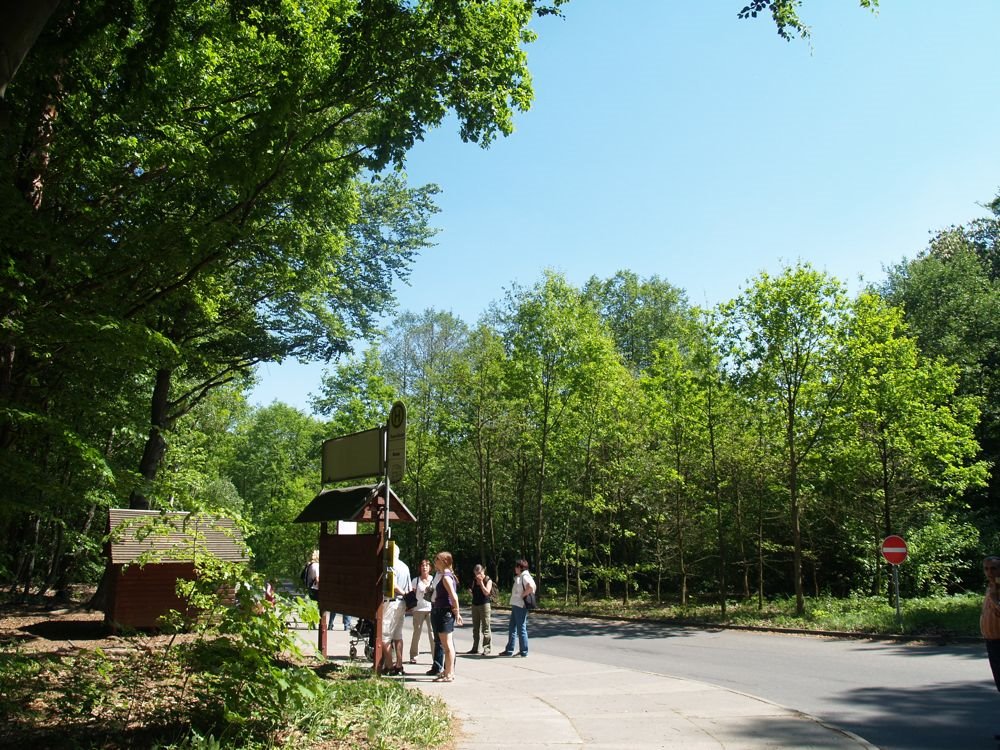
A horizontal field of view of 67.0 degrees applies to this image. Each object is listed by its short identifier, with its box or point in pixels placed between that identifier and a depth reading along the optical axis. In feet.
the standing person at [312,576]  58.65
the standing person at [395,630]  37.93
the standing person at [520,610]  47.47
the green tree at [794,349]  72.23
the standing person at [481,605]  48.24
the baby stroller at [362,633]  42.73
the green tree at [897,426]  71.61
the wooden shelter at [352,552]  35.22
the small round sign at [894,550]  57.72
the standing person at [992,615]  24.77
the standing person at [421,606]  40.34
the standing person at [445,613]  36.06
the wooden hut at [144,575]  43.42
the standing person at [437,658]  38.17
